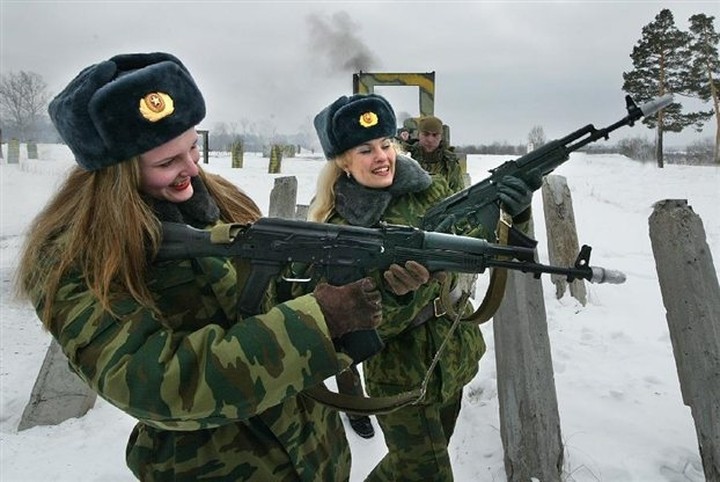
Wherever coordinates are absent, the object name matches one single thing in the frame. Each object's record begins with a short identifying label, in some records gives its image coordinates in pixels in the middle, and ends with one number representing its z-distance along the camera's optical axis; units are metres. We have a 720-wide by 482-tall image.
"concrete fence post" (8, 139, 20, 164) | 22.06
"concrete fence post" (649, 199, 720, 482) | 2.29
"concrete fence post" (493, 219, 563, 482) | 2.66
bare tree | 52.44
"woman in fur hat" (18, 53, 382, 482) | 1.13
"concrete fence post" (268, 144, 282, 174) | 20.77
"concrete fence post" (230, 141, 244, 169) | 21.81
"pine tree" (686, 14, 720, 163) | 27.39
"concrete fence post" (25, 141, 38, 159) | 24.58
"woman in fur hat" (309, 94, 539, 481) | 2.21
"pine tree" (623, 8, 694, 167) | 29.20
